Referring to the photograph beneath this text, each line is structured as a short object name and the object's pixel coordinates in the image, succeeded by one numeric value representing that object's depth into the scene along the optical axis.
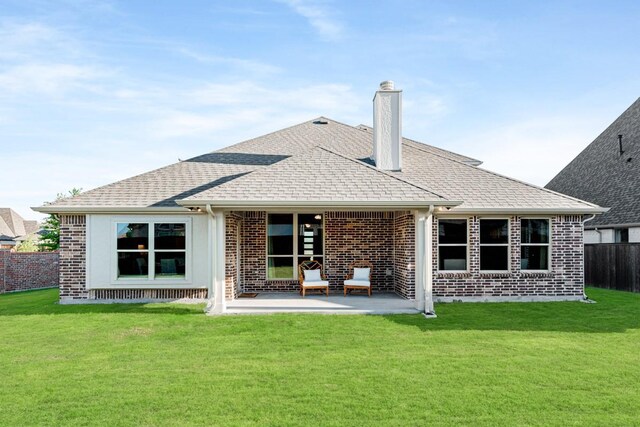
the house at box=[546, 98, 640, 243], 15.73
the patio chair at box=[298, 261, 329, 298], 11.42
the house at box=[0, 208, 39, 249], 39.28
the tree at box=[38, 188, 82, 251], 32.41
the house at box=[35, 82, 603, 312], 9.30
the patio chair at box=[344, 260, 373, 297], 11.48
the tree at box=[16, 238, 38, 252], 27.30
